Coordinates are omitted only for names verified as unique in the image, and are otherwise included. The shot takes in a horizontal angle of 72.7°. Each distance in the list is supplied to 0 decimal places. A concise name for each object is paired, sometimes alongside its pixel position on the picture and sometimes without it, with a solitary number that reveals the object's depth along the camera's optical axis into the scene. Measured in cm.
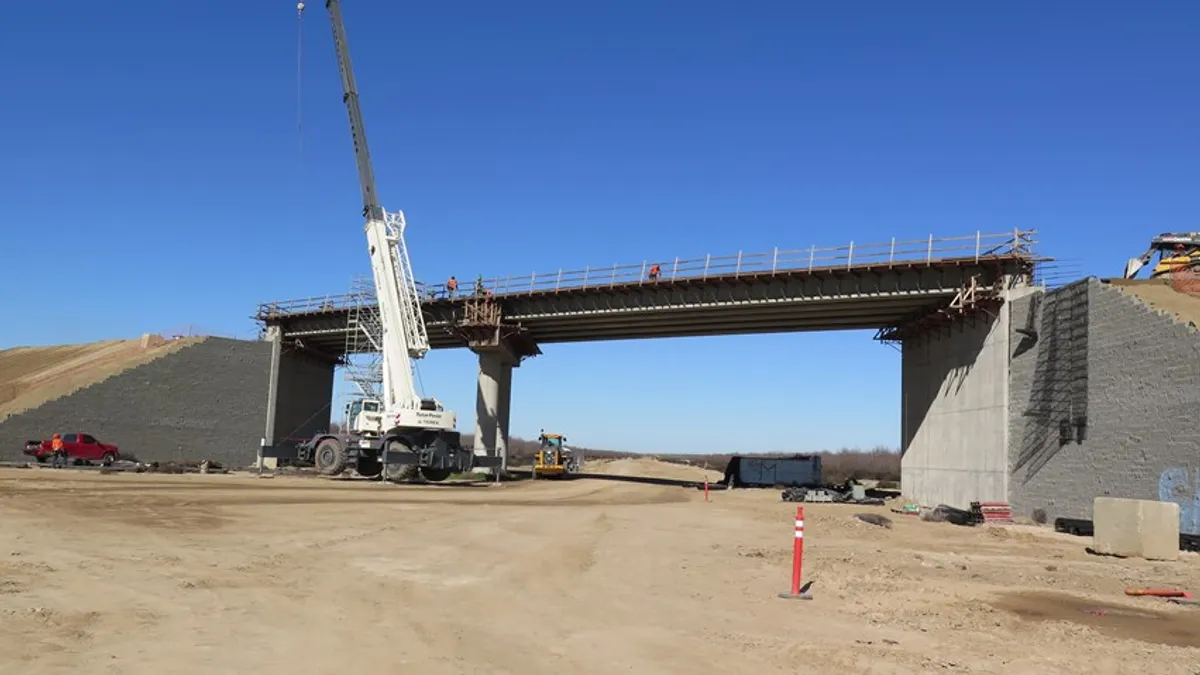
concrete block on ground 1803
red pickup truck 3962
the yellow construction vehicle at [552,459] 5466
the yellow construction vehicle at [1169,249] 3469
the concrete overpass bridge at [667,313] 3578
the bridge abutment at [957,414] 3206
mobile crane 3644
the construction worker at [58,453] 3916
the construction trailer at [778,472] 5088
